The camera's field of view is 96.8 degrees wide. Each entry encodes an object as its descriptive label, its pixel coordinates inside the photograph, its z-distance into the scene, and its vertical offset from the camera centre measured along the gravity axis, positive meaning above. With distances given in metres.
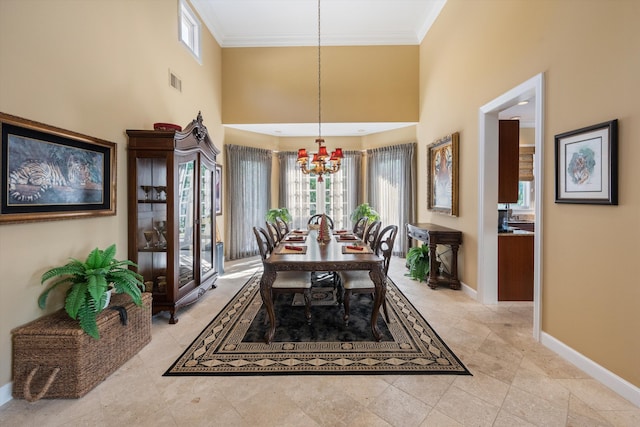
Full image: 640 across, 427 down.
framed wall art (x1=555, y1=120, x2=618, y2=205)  1.86 +0.32
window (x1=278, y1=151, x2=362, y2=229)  6.60 +0.42
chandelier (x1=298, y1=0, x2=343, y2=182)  3.73 +0.68
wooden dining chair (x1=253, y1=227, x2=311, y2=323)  2.65 -0.70
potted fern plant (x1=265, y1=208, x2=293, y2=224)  6.02 -0.11
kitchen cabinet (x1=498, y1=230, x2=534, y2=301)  3.41 -0.70
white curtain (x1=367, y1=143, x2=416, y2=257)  5.89 +0.53
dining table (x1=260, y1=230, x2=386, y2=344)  2.47 -0.50
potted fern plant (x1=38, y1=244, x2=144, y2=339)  1.83 -0.52
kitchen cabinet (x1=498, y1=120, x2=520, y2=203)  3.54 +0.60
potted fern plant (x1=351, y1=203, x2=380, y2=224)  6.02 -0.08
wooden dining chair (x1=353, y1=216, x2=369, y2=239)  4.78 -0.31
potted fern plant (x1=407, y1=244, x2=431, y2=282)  4.16 -0.79
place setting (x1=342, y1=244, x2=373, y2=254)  2.77 -0.40
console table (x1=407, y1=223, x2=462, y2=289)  3.90 -0.47
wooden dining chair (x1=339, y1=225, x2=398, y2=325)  2.66 -0.70
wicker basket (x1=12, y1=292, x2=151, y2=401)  1.78 -0.95
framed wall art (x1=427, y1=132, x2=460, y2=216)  4.05 +0.54
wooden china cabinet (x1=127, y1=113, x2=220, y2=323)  2.83 -0.01
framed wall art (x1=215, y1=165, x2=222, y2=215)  5.32 +0.35
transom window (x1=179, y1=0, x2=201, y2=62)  4.09 +2.79
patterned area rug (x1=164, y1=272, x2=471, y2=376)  2.11 -1.17
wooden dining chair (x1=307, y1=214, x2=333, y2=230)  5.39 -0.25
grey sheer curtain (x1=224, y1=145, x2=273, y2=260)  5.84 +0.32
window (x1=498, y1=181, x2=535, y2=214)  6.17 +0.22
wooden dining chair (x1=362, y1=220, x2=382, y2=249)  3.60 -0.31
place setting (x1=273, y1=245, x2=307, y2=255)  2.83 -0.41
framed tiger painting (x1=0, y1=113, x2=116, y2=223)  1.74 +0.27
